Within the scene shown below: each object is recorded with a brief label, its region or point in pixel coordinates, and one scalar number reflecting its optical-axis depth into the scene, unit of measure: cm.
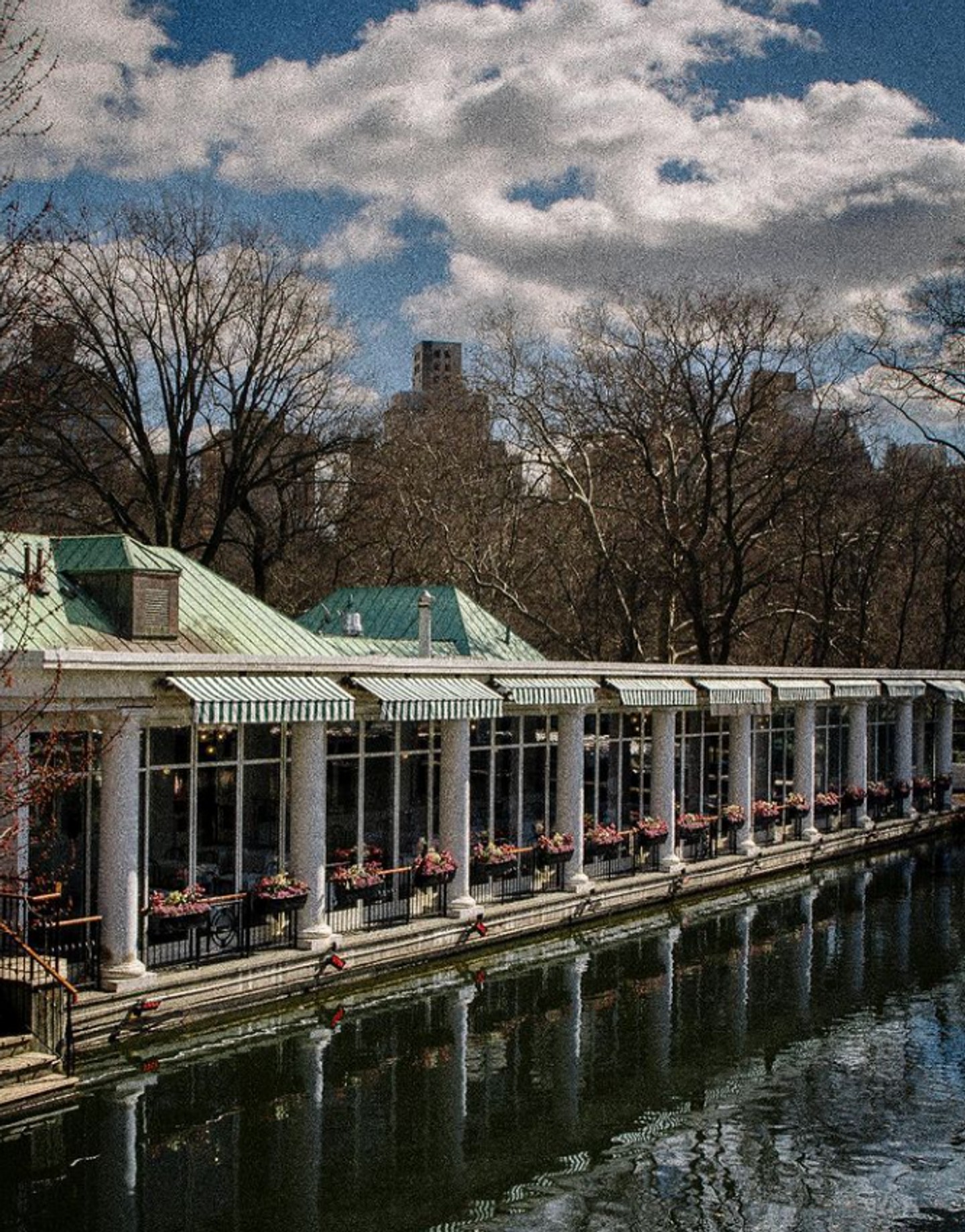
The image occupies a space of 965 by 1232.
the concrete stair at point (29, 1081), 1367
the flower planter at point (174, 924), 1702
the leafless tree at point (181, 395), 3600
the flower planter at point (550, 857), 2406
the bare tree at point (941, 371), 3719
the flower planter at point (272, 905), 1845
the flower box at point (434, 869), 2122
